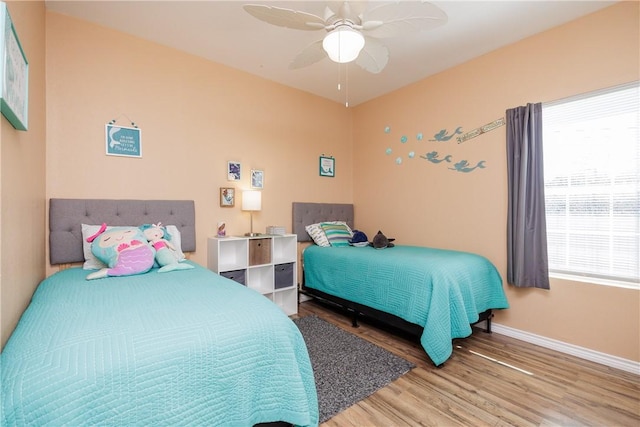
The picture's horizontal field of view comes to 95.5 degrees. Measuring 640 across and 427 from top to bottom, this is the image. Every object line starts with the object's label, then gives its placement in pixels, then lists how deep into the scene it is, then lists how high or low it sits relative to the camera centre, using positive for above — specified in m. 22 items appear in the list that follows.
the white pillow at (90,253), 2.14 -0.29
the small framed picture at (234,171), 3.15 +0.48
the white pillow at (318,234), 3.54 -0.24
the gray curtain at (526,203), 2.47 +0.08
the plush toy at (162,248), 2.09 -0.24
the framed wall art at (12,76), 1.03 +0.58
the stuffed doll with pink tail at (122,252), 1.92 -0.25
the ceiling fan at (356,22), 1.63 +1.15
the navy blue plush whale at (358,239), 3.49 -0.31
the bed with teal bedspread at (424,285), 2.11 -0.61
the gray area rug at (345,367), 1.76 -1.10
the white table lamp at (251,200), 3.05 +0.15
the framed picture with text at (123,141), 2.47 +0.65
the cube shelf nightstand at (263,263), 2.89 -0.51
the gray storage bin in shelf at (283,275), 3.17 -0.67
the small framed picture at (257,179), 3.34 +0.42
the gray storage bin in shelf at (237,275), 2.85 -0.60
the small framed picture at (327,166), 4.00 +0.67
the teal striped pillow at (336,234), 3.55 -0.25
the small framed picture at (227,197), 3.08 +0.19
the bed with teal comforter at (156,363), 0.79 -0.46
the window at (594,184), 2.13 +0.22
